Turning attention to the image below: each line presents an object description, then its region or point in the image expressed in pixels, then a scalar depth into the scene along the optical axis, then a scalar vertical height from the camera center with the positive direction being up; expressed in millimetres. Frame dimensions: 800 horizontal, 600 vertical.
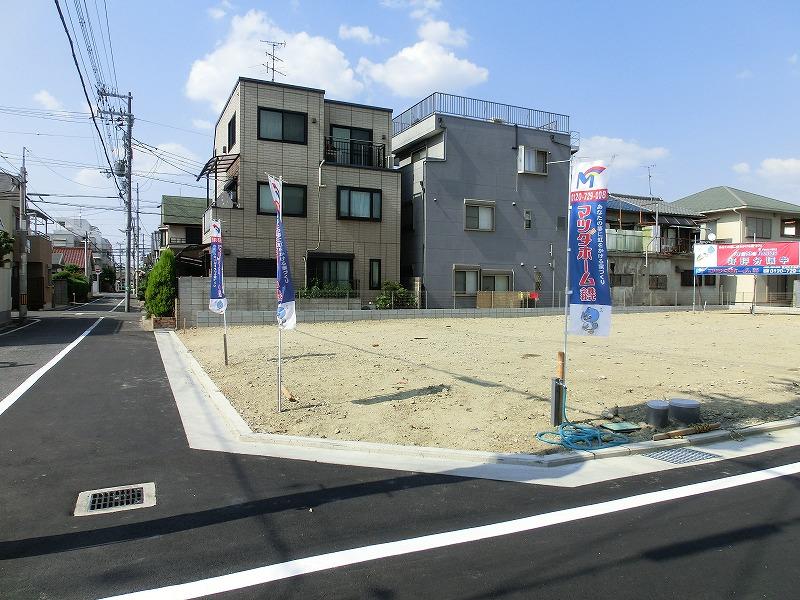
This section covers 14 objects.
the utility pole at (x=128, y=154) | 32000 +8257
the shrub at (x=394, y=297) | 23047 -511
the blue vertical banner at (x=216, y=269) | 13866 +425
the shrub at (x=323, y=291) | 21703 -250
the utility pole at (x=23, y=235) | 27945 +2749
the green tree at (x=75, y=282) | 42281 +78
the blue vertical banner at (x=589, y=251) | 7055 +512
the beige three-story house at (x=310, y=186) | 21891 +4525
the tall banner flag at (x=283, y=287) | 8211 -36
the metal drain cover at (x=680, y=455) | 6223 -2079
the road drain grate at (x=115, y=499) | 4660 -2059
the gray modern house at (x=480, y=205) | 25188 +4228
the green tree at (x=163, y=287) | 21484 -144
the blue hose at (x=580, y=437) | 6441 -1941
